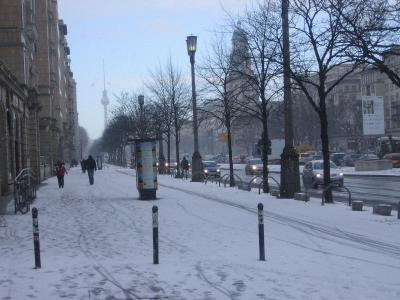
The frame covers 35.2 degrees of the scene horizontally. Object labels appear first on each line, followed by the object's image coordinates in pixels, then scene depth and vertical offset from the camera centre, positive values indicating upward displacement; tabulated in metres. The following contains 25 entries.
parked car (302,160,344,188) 33.22 -1.47
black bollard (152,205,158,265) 9.74 -1.28
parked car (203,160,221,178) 48.36 -1.35
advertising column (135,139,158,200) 23.31 -0.58
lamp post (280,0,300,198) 22.72 -0.58
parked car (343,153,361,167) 69.00 -1.54
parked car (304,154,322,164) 66.46 -1.10
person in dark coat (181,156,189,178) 45.30 -1.09
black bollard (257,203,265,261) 10.14 -1.40
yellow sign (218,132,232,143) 59.02 +1.30
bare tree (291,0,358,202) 19.48 +3.06
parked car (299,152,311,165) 70.74 -1.07
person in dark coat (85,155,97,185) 35.53 -0.77
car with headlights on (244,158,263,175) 52.97 -1.63
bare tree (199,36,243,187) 30.03 +2.92
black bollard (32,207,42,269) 9.45 -1.15
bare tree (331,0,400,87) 15.03 +2.89
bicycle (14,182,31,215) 18.77 -1.30
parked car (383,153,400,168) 57.34 -1.34
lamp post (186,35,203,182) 35.44 +1.15
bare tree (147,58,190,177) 46.66 +4.03
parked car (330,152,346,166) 67.16 -1.27
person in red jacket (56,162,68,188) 33.10 -0.93
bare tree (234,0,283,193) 23.45 +3.69
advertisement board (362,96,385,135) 45.78 +2.22
